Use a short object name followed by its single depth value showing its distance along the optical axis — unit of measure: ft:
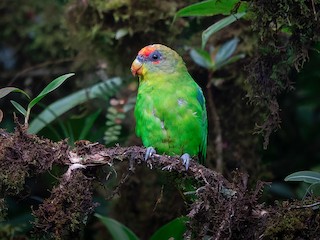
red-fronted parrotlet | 17.70
